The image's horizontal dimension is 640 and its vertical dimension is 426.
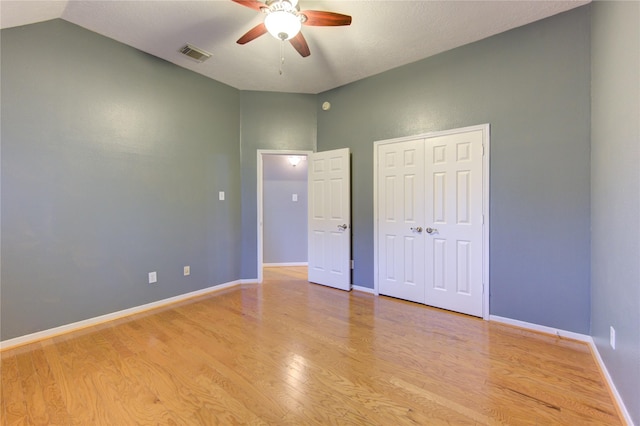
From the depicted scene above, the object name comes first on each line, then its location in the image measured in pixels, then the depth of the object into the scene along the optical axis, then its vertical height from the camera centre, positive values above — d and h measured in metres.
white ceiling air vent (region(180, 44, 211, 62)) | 2.99 +1.79
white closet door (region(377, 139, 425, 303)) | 3.32 -0.11
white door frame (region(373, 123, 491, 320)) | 2.84 +0.00
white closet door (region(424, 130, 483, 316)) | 2.91 -0.13
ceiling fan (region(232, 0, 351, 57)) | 1.93 +1.45
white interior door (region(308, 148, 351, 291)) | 3.88 -0.12
